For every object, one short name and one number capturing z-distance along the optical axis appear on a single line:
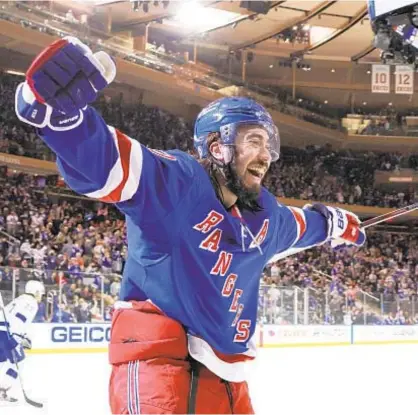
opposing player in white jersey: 4.85
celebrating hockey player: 1.49
